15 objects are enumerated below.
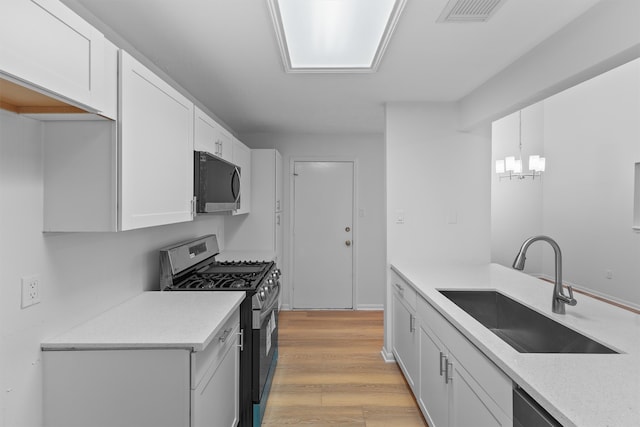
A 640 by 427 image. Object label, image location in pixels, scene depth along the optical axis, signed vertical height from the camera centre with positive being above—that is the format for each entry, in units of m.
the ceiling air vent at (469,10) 1.65 +0.94
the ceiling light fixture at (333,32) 1.77 +0.98
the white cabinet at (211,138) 2.32 +0.51
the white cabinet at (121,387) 1.40 -0.68
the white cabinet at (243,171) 3.42 +0.40
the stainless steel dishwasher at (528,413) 1.02 -0.58
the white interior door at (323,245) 4.88 -0.45
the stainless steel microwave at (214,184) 2.24 +0.18
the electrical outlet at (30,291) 1.32 -0.30
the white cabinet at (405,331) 2.51 -0.90
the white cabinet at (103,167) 1.39 +0.16
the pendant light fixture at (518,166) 5.25 +0.70
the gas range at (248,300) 2.25 -0.59
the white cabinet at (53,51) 0.93 +0.45
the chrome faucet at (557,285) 1.72 -0.35
